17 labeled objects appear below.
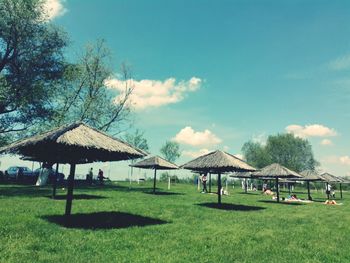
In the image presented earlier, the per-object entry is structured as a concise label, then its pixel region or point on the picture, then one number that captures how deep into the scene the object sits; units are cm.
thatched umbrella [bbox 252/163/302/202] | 2662
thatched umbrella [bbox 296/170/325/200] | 3228
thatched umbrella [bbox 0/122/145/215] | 1126
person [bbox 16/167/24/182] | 3784
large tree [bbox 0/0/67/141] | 2709
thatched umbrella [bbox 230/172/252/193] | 4137
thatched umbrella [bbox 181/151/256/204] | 1991
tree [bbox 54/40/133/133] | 3198
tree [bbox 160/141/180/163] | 9312
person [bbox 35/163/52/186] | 3281
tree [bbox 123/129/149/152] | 7394
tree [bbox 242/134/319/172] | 9279
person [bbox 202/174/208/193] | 3343
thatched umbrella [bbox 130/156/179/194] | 2775
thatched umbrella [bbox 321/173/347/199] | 3592
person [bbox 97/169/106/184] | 3712
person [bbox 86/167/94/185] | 3965
